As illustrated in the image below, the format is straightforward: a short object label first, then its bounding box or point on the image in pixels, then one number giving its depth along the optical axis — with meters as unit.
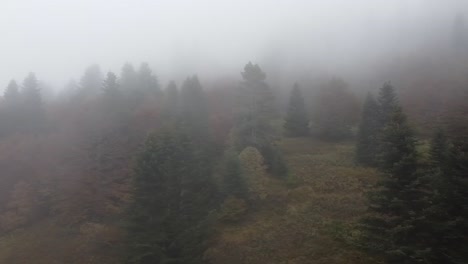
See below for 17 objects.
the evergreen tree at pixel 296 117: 60.94
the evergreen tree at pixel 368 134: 40.62
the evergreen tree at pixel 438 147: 26.52
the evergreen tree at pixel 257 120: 39.22
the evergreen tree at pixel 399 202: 18.61
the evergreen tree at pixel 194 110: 39.09
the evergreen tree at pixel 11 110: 55.62
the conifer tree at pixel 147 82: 62.62
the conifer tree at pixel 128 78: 64.25
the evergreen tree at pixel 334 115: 55.84
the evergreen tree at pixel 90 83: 68.56
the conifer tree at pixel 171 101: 44.94
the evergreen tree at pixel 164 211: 21.94
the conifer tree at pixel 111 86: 52.60
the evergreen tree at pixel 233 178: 31.69
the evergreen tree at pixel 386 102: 42.83
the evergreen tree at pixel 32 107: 56.44
